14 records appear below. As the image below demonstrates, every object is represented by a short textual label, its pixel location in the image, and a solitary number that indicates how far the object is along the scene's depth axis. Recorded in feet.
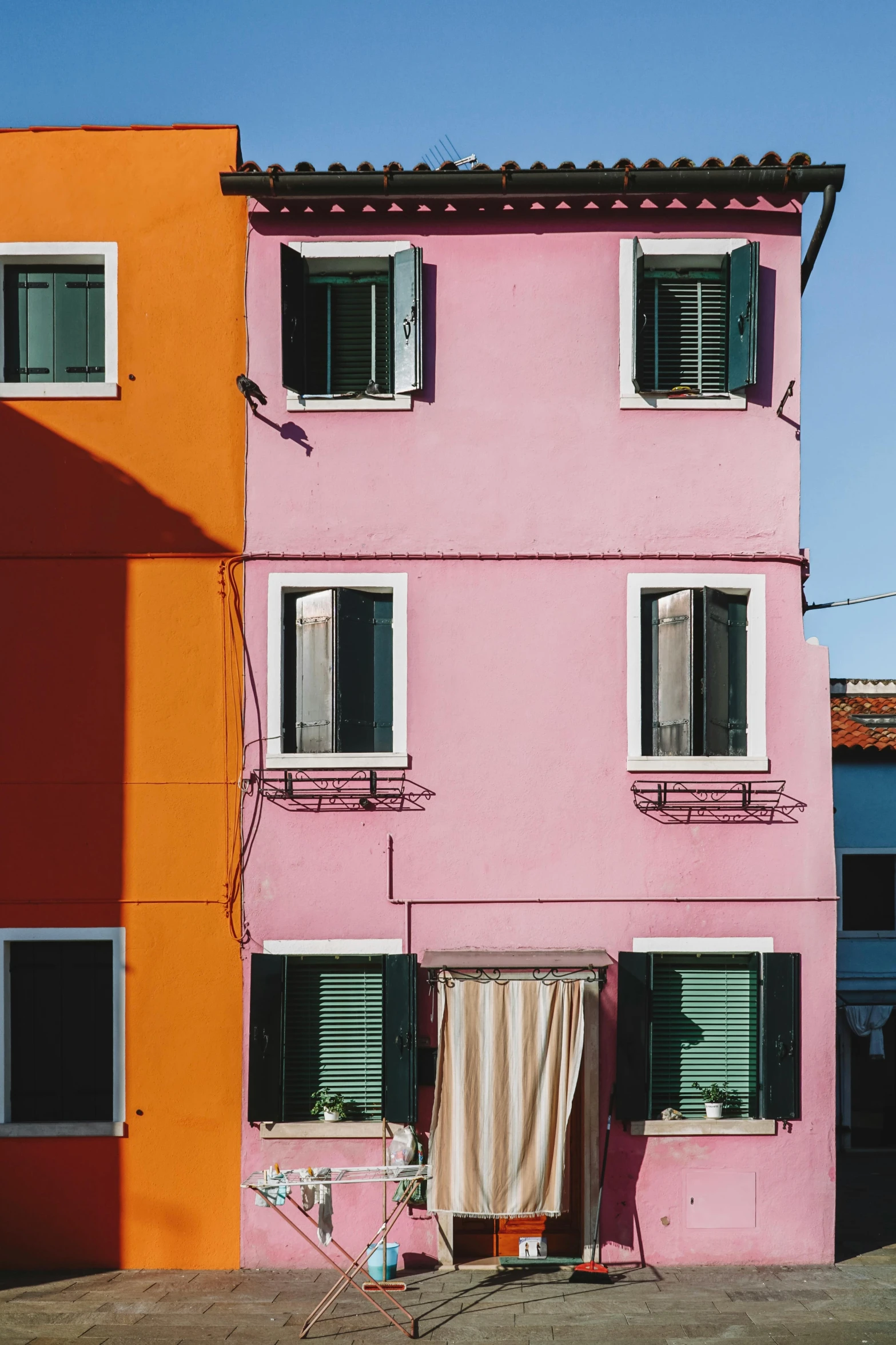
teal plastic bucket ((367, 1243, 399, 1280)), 33.01
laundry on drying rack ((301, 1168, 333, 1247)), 29.78
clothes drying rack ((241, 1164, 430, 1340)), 29.58
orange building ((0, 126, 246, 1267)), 35.22
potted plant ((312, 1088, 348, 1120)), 35.04
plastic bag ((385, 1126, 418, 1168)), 33.76
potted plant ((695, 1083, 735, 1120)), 35.14
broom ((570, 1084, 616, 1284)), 33.63
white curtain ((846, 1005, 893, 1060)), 60.75
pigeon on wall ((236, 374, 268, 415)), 35.91
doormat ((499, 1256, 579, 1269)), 34.76
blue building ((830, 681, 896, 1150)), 60.85
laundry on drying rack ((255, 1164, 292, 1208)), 29.73
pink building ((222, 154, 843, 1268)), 35.12
